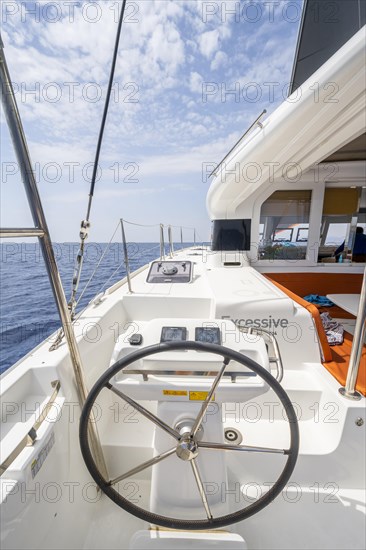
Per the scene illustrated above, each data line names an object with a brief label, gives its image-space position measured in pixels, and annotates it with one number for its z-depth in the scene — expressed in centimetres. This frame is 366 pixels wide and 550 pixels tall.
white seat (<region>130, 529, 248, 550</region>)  81
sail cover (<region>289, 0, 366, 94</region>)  406
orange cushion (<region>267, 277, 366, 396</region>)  123
